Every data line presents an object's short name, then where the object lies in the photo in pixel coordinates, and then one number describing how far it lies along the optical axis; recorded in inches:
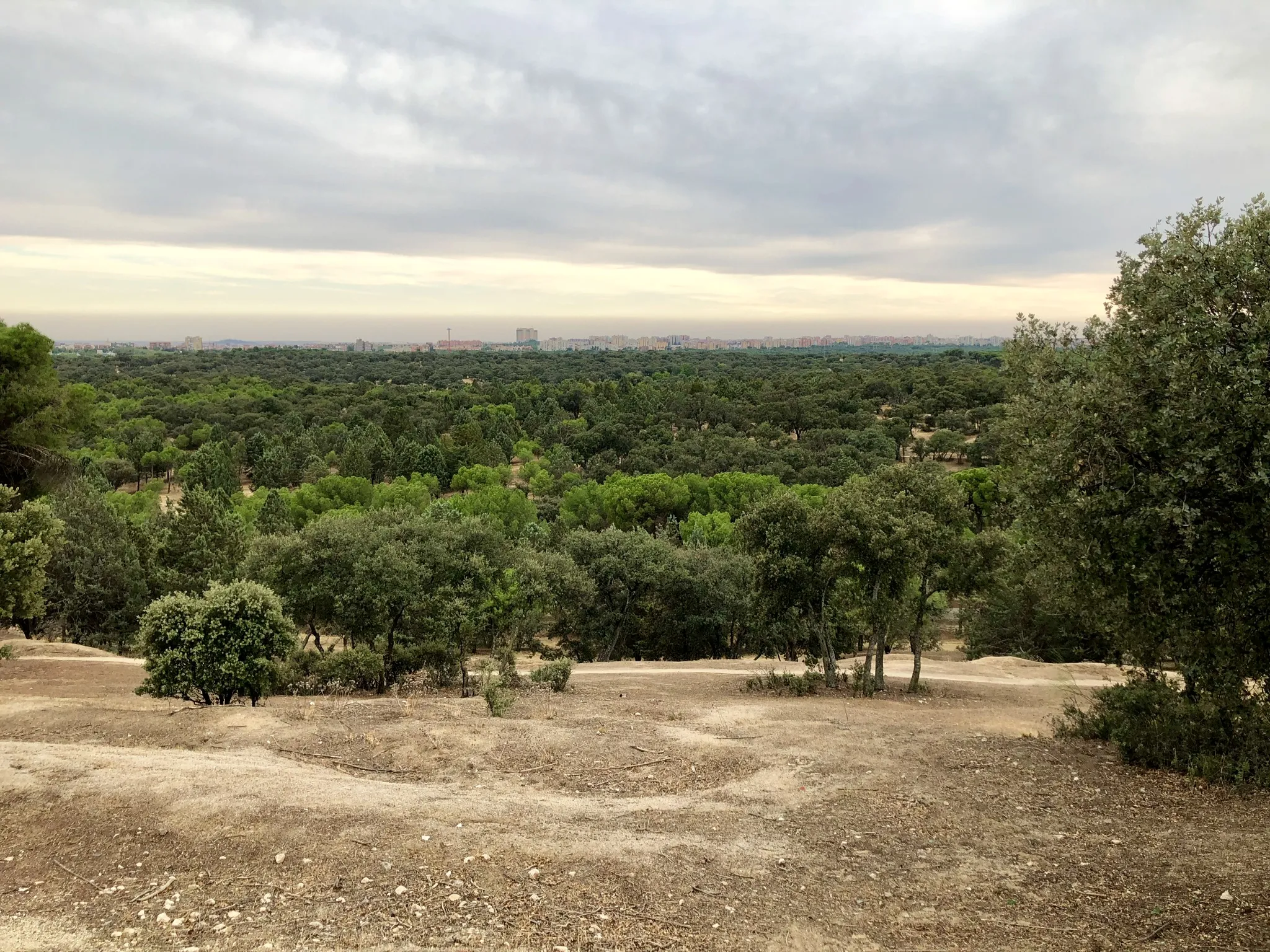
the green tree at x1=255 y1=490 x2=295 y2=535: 1457.7
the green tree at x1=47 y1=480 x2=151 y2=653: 1197.1
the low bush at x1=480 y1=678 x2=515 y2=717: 602.5
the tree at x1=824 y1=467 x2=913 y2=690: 727.7
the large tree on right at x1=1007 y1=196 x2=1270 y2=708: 303.7
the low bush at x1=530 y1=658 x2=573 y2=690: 799.1
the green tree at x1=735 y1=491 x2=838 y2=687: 781.3
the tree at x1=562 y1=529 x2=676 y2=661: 1173.1
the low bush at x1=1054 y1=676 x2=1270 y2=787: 421.4
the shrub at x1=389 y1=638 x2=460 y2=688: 863.7
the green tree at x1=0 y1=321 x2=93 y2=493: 914.7
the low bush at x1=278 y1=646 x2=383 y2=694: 786.8
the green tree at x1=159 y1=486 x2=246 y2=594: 1187.9
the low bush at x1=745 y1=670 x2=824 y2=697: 815.1
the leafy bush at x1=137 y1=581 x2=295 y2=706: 625.0
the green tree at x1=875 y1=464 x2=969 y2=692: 731.4
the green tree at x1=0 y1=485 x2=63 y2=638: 782.5
